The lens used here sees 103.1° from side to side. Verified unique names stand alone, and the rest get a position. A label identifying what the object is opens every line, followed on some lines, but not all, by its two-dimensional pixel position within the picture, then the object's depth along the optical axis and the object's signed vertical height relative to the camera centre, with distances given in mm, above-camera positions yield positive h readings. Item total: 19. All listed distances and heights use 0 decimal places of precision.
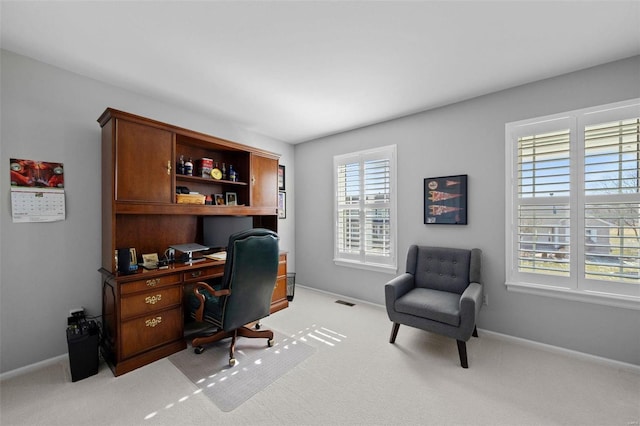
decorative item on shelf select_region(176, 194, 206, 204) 2800 +137
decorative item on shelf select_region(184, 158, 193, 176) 2988 +503
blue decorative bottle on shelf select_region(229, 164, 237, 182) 3420 +480
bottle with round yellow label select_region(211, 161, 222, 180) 3248 +479
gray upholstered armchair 2266 -895
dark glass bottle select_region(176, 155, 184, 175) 2996 +513
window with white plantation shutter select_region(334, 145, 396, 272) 3693 +18
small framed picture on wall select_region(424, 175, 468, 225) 3043 +124
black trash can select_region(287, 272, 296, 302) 4023 -1222
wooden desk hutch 2234 -233
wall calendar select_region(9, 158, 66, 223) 2148 +175
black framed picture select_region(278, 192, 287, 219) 4555 +99
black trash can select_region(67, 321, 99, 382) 2051 -1158
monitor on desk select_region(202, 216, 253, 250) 3303 -245
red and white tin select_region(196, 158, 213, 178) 3166 +550
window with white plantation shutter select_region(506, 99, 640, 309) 2234 +47
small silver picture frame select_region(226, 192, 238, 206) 3614 +179
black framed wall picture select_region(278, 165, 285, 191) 4566 +594
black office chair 2285 -761
